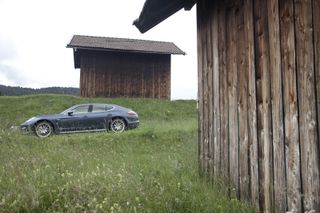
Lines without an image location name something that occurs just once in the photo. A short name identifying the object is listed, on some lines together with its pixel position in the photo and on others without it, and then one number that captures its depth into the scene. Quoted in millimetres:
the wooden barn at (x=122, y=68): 28109
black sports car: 17094
